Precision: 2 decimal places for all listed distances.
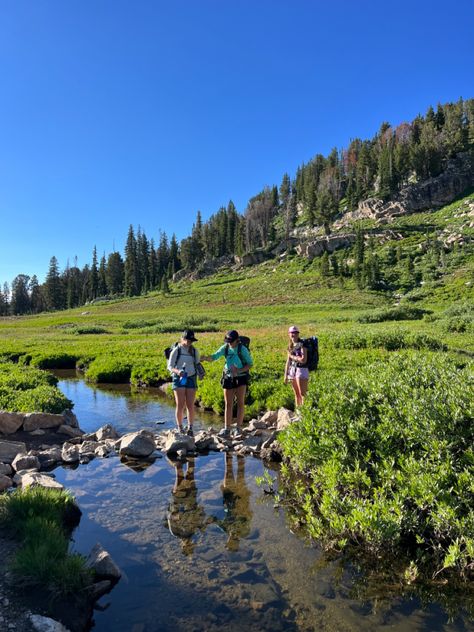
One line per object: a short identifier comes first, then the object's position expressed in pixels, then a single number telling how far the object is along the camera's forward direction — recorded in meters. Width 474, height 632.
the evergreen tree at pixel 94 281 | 140.75
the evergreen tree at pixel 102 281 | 142.75
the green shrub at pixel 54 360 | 30.20
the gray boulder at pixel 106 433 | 12.50
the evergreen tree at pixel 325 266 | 102.38
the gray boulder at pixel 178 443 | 11.08
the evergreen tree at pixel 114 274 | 140.50
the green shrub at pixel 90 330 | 55.56
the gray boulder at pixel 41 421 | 12.74
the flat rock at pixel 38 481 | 7.97
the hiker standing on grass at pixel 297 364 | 12.00
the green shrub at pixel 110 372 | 24.25
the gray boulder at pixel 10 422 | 12.34
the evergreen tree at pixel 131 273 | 135.50
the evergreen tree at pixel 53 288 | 137.00
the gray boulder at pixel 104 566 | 5.76
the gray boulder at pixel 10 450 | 10.09
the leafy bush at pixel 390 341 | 23.70
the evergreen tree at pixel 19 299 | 143.62
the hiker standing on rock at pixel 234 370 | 11.69
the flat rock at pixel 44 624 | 4.41
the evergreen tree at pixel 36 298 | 144.50
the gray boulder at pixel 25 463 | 9.70
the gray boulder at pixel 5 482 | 8.52
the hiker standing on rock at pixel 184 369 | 11.67
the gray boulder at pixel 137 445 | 10.85
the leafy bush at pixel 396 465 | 5.79
